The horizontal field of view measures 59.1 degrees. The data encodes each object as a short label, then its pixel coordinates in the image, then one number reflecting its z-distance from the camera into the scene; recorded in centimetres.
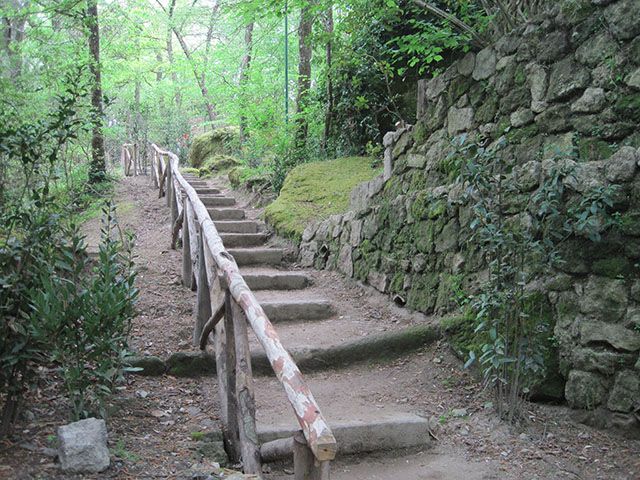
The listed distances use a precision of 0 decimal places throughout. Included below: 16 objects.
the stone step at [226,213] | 843
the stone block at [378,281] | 546
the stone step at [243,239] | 737
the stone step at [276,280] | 605
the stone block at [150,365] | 402
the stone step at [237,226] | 773
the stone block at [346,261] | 611
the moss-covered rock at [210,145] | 1535
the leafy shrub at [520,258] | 333
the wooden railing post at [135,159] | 1712
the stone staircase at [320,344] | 350
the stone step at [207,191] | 1020
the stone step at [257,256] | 675
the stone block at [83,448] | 258
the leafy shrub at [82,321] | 276
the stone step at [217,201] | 911
